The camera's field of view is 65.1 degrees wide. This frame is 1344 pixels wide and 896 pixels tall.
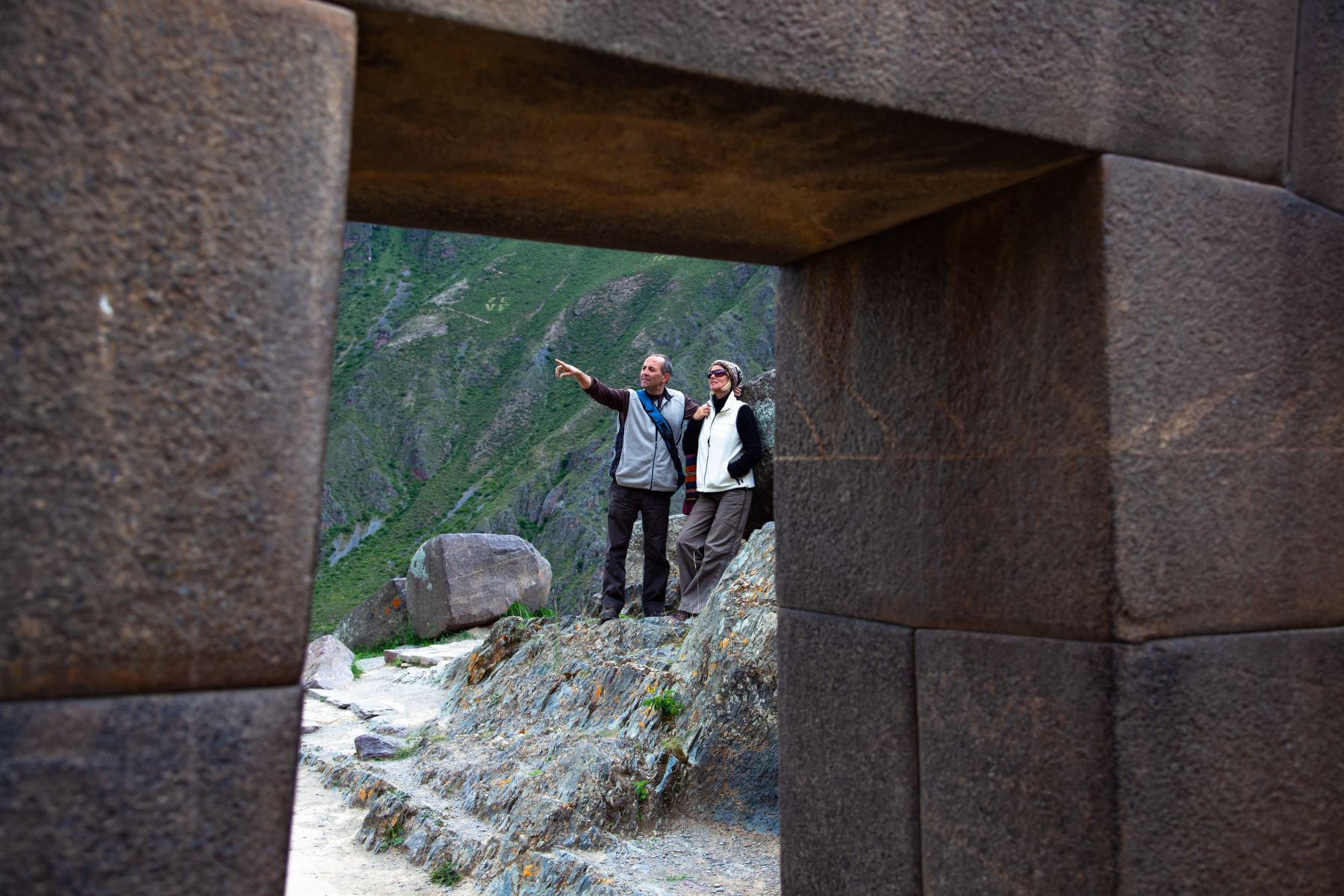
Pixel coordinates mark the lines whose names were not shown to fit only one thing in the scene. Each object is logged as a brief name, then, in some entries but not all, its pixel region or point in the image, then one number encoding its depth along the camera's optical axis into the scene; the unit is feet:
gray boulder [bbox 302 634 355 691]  26.53
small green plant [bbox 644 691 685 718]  14.82
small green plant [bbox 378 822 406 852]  14.55
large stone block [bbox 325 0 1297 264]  4.39
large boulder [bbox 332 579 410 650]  34.47
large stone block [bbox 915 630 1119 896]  5.40
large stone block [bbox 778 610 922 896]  6.63
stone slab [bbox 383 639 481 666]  28.22
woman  20.04
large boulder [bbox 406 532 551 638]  32.19
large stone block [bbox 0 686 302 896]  3.34
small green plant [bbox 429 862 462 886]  13.08
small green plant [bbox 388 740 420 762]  18.13
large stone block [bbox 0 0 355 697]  3.38
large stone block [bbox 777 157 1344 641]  5.40
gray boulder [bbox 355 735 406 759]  18.28
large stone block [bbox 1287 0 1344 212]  5.93
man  21.08
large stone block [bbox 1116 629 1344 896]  5.27
